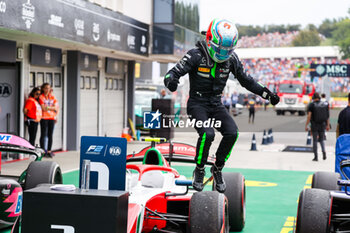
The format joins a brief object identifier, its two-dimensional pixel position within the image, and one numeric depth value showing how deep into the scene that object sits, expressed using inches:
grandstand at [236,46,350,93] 3635.8
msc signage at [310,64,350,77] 1856.5
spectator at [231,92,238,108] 1809.8
